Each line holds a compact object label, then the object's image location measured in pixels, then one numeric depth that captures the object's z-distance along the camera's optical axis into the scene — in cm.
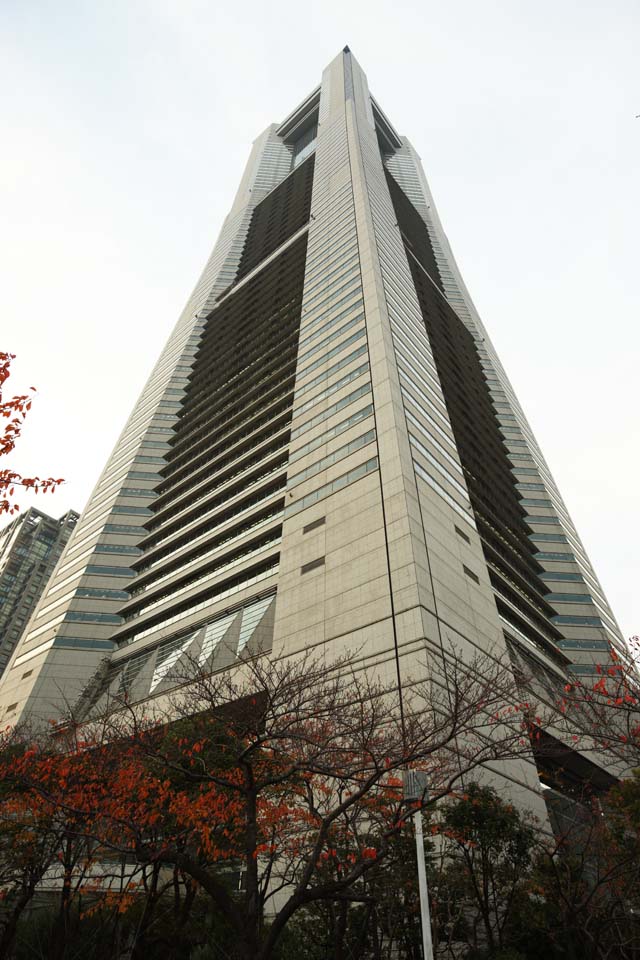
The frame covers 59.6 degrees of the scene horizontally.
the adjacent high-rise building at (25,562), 9450
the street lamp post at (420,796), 1088
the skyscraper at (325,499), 3197
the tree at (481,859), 1545
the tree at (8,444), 1042
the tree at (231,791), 1091
